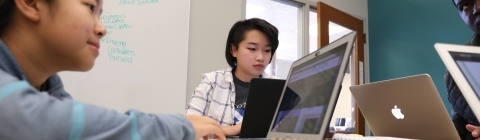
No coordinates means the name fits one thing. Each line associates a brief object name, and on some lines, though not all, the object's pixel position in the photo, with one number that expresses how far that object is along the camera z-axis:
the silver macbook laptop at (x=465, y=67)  0.66
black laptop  1.01
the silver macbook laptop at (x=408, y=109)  0.78
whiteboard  2.04
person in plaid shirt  1.38
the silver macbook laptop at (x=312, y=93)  0.68
